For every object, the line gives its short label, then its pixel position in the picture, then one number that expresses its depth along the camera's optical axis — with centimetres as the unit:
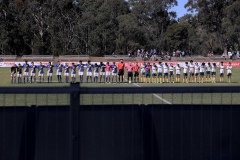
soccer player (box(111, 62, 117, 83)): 3160
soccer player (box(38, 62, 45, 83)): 3062
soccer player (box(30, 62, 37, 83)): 3062
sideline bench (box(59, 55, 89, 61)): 6084
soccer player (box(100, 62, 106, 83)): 3200
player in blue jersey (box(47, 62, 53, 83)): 3072
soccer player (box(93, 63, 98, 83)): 3128
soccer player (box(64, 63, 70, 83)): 3067
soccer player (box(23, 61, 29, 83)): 3072
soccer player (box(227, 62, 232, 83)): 3108
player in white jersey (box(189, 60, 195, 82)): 3238
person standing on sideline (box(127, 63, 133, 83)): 3161
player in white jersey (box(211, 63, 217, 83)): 3219
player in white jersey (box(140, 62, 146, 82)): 3321
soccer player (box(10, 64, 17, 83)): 2975
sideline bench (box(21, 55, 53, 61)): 6009
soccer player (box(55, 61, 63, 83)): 3050
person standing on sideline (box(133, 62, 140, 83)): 3209
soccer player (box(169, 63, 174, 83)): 3228
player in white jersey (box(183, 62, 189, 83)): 3216
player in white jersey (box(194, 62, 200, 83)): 3231
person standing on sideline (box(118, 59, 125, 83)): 3170
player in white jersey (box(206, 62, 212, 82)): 3253
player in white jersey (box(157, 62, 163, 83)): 3237
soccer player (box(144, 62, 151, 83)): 3203
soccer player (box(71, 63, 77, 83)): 3075
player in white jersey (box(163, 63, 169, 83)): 3208
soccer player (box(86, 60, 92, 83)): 3127
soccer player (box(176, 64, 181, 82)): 3234
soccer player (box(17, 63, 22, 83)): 2995
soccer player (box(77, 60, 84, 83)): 3116
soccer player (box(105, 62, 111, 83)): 3173
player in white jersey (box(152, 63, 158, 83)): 3228
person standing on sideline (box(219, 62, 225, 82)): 3203
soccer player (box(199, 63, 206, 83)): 3206
